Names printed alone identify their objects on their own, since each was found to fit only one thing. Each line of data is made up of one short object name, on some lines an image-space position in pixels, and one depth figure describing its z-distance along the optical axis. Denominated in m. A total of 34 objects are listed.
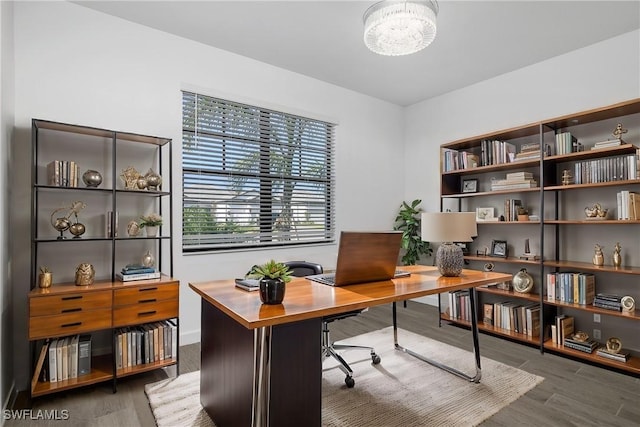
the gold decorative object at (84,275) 2.34
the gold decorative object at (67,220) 2.34
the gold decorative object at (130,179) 2.63
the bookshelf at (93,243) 2.18
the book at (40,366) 2.08
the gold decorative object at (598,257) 2.99
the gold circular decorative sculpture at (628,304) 2.73
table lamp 2.31
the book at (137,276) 2.46
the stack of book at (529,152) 3.28
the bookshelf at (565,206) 2.86
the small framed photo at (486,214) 3.80
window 3.28
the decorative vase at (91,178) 2.43
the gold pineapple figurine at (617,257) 2.92
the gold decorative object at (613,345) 2.77
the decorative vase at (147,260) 2.68
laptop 1.87
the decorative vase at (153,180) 2.67
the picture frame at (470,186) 3.99
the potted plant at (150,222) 2.65
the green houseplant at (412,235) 4.62
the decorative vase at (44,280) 2.25
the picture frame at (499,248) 3.75
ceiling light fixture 2.31
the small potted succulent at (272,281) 1.56
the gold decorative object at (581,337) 2.93
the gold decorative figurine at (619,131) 2.89
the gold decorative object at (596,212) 2.99
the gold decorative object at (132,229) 2.61
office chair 2.42
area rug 1.99
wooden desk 1.45
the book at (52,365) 2.17
